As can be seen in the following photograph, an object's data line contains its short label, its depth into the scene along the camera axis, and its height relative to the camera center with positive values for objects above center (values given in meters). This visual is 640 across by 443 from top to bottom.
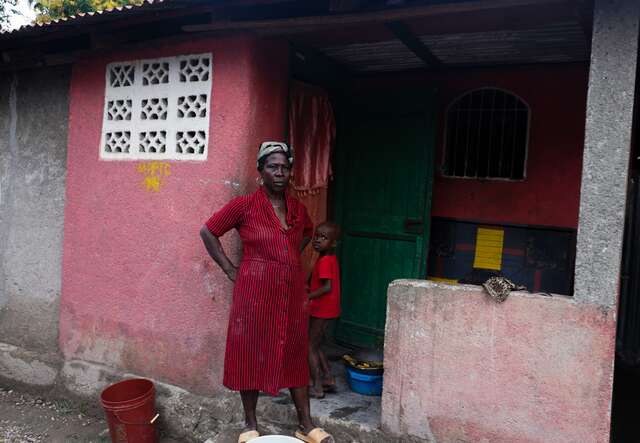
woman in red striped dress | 3.43 -0.59
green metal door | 5.02 +0.07
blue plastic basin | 4.12 -1.32
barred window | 4.97 +0.85
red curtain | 4.75 +0.64
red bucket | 4.05 -1.67
